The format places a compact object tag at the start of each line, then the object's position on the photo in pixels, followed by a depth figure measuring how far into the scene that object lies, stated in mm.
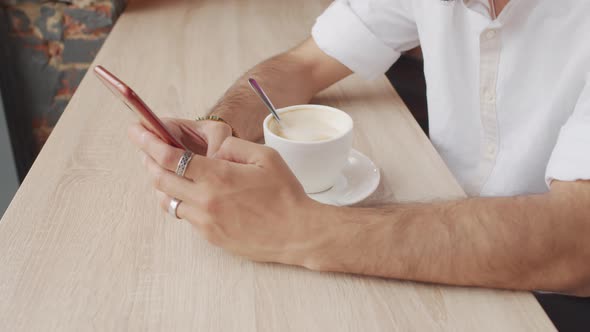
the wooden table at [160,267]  630
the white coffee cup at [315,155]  776
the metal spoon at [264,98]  846
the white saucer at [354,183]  809
